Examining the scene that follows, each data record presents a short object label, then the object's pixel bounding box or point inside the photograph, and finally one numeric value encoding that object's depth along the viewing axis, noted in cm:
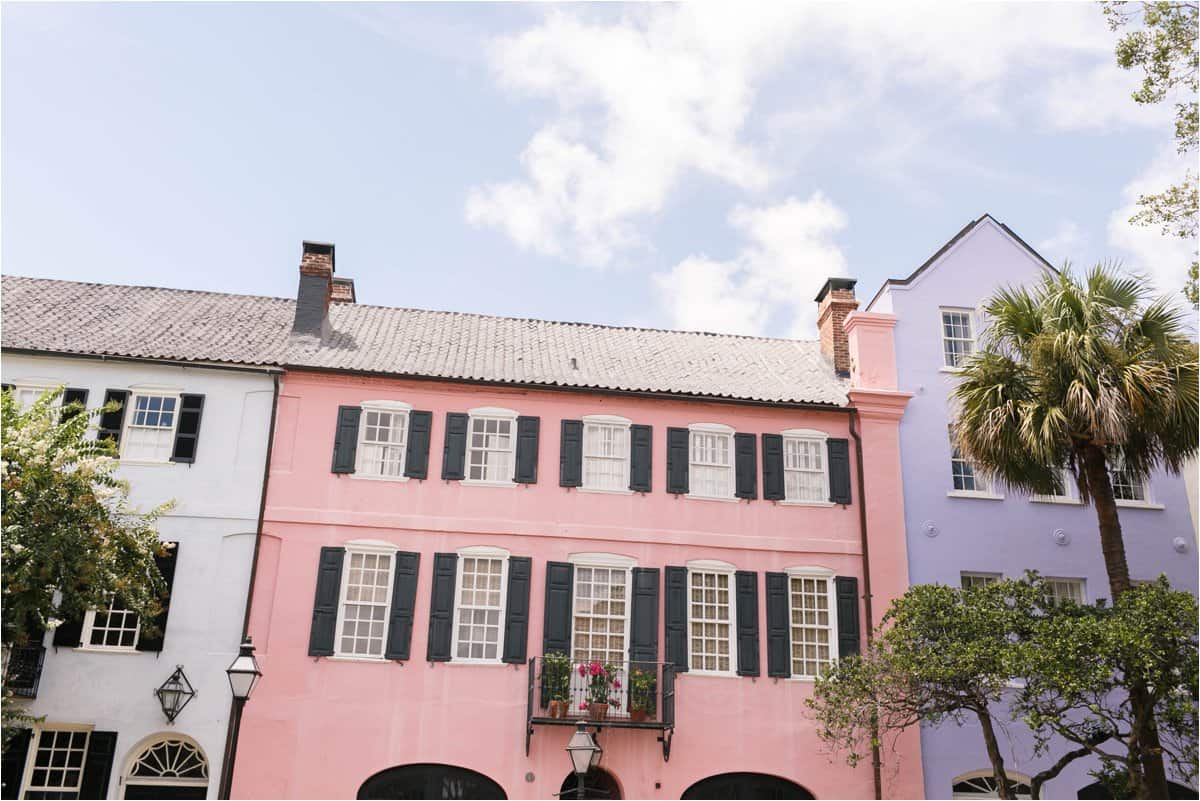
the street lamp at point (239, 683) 1327
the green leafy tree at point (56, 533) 1484
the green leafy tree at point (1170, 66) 1270
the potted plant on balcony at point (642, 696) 1808
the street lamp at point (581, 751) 1402
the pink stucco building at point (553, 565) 1805
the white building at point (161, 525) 1739
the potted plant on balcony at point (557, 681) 1794
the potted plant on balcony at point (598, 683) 1794
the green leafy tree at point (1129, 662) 1425
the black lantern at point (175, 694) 1741
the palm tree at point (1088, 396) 1523
